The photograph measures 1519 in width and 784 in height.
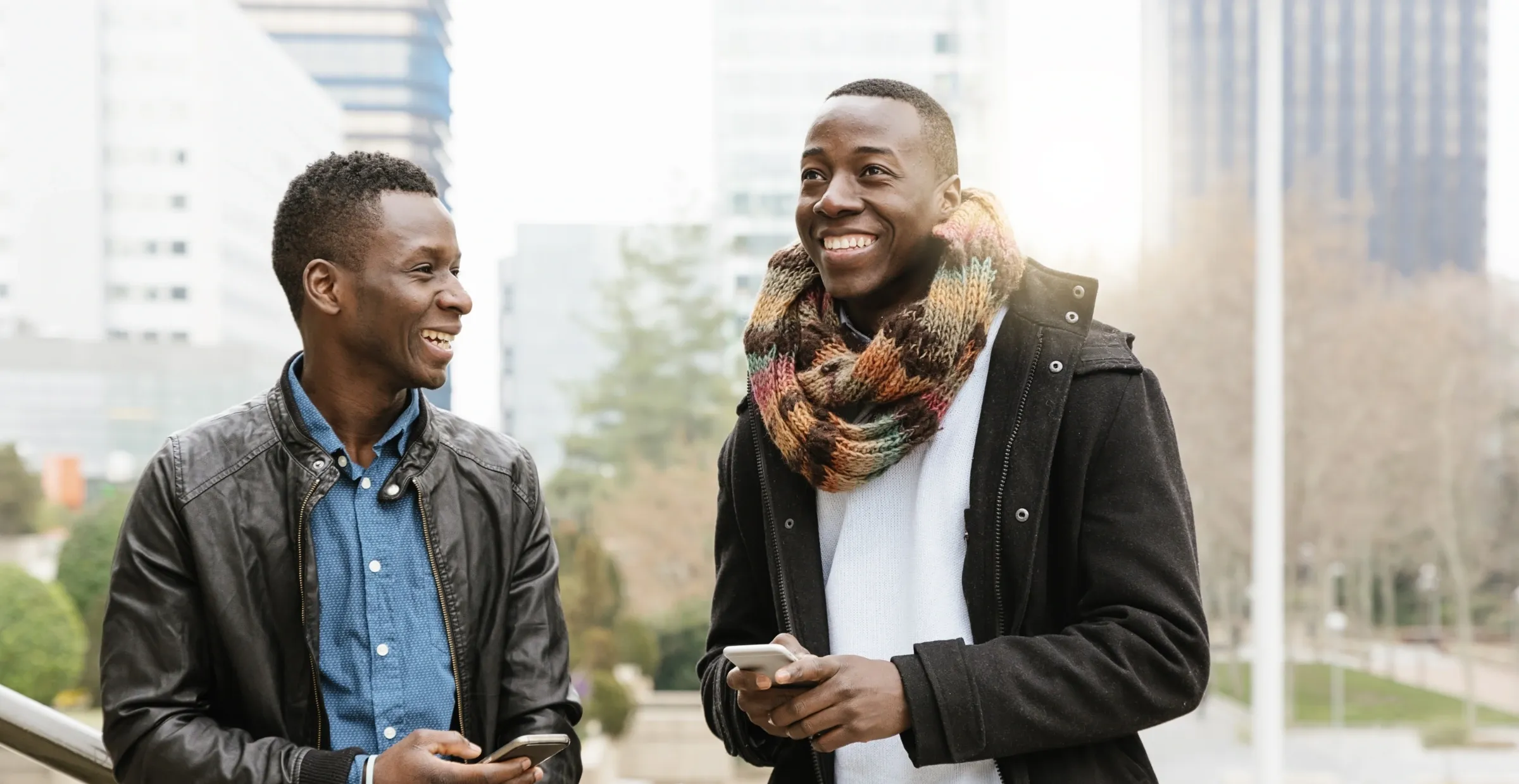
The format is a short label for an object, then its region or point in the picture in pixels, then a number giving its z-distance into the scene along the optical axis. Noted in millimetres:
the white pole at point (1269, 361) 4879
